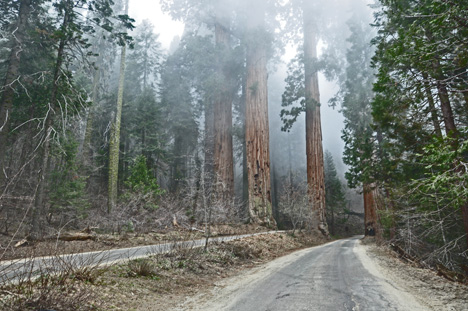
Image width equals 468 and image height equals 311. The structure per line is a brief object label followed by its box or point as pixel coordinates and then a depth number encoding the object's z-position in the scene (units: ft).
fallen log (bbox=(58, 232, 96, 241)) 29.99
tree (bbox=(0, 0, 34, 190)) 29.43
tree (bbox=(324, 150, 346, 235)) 121.29
